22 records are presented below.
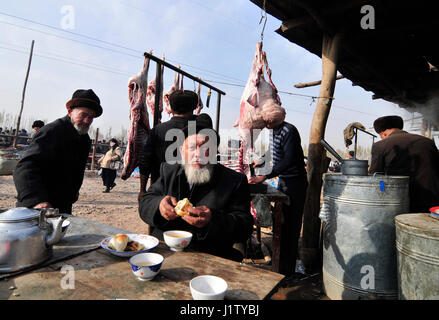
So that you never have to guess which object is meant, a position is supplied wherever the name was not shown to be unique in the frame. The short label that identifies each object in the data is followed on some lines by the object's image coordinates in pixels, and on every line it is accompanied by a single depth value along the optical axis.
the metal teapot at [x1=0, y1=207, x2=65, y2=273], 1.22
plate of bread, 1.47
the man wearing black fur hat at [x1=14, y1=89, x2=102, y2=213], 2.26
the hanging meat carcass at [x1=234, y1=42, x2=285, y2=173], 3.61
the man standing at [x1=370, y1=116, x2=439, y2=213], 3.01
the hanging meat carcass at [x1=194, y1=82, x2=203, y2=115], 4.98
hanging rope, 3.32
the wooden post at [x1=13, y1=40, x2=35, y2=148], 14.36
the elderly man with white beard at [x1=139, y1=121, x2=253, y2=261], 1.97
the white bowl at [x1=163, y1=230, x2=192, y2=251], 1.60
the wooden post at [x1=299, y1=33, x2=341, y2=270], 3.80
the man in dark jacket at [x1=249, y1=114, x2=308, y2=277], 3.35
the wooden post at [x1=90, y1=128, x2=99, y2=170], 14.12
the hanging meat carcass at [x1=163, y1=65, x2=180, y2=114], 4.60
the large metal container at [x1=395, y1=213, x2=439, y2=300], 1.91
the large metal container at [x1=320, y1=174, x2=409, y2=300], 2.59
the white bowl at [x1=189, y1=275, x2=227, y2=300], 1.02
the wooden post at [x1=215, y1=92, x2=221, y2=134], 5.41
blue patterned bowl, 1.17
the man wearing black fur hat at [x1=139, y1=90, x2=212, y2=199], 3.14
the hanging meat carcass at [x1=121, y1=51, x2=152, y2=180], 3.67
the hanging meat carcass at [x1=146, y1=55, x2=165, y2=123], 4.39
